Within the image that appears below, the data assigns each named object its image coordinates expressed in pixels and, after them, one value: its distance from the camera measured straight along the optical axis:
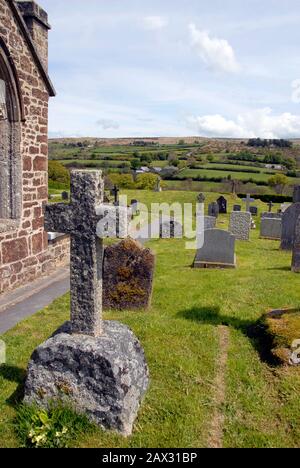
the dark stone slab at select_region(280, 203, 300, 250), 13.65
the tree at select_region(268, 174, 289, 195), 37.19
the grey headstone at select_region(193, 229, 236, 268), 10.94
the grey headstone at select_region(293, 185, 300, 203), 12.66
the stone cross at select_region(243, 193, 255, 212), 22.86
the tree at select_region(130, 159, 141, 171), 51.62
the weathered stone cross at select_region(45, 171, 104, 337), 4.21
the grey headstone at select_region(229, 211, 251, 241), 16.30
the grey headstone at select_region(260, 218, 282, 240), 17.20
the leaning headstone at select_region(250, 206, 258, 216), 25.09
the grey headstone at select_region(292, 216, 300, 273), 10.55
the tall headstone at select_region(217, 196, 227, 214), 25.05
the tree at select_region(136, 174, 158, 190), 37.33
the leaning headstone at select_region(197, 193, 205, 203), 24.62
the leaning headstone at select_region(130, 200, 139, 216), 22.85
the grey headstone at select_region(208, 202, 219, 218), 21.56
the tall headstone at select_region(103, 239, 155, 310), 7.52
